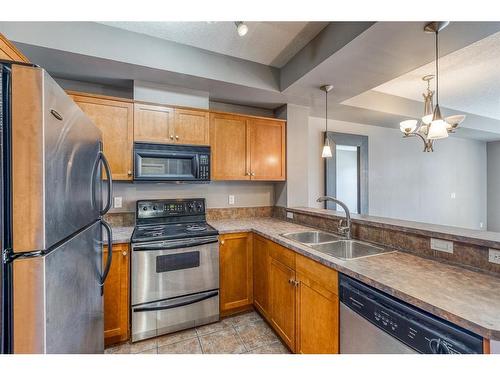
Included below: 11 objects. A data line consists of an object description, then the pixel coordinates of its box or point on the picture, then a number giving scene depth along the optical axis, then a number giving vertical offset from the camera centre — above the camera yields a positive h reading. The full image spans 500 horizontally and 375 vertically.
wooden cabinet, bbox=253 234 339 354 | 1.38 -0.83
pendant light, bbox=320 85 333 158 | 2.35 +0.46
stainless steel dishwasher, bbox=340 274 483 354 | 0.83 -0.61
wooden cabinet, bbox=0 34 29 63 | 1.19 +0.76
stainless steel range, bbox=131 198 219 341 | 1.92 -0.82
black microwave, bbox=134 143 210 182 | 2.19 +0.25
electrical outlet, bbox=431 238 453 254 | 1.32 -0.36
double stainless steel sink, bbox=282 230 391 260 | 1.72 -0.49
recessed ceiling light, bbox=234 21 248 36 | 1.63 +1.15
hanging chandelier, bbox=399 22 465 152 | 1.42 +0.64
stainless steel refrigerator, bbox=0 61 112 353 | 0.70 -0.09
